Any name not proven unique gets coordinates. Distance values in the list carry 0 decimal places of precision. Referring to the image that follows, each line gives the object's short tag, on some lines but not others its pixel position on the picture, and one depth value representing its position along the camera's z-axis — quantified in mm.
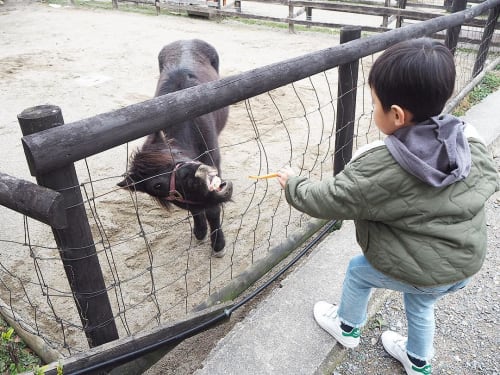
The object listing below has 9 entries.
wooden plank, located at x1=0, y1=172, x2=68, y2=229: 1186
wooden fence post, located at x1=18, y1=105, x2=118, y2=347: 1293
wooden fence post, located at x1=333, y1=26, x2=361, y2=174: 2678
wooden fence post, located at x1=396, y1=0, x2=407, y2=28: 10125
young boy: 1353
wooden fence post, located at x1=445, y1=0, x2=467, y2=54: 4570
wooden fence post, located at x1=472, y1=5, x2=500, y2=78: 5556
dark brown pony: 2637
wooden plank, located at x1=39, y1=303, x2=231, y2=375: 1607
